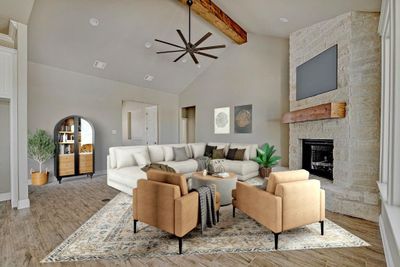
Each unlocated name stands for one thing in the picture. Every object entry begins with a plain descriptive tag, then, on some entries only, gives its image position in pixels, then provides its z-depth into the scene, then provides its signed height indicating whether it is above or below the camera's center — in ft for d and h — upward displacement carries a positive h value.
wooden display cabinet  17.51 -1.62
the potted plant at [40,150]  15.80 -1.49
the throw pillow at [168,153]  18.49 -1.97
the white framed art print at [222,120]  24.90 +1.21
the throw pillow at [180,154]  18.67 -2.08
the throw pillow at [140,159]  15.98 -2.15
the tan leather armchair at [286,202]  7.52 -2.64
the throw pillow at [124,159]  15.55 -2.09
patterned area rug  7.33 -4.16
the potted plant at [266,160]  18.16 -2.55
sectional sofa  14.03 -2.63
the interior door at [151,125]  27.68 +0.69
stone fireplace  10.60 +0.53
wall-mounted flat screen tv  12.50 +3.63
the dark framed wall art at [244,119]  22.71 +1.26
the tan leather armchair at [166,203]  7.22 -2.61
